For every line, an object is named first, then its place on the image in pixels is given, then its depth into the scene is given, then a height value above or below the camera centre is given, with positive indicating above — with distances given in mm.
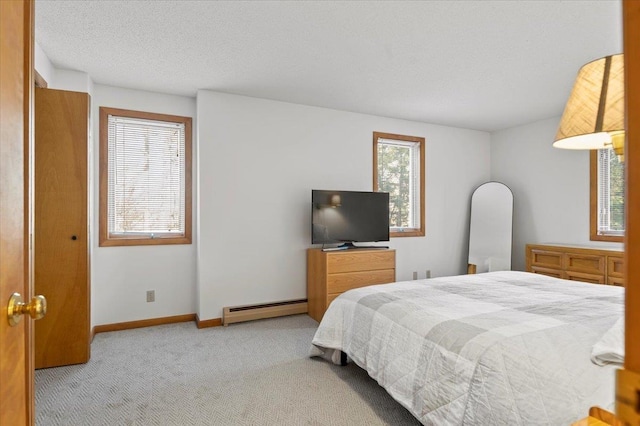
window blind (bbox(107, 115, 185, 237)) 3422 +391
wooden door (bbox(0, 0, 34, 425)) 693 +30
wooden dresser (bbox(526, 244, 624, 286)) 3348 -576
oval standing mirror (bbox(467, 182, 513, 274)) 4621 -238
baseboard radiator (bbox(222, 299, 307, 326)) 3508 -1115
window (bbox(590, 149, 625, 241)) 3799 +199
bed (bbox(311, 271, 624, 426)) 1174 -608
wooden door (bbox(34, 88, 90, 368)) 2479 -98
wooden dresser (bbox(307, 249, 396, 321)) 3502 -673
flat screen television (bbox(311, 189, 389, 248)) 3760 -55
